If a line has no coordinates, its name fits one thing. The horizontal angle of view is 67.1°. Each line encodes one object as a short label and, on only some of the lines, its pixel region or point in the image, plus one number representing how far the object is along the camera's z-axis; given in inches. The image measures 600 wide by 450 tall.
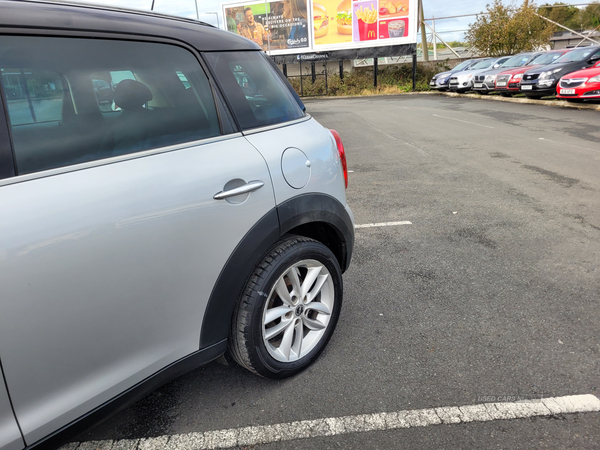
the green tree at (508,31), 1223.5
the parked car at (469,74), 868.6
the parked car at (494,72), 781.2
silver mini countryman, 60.2
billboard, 1222.5
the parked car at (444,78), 982.4
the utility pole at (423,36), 1403.4
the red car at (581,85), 528.5
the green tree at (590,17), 2466.2
